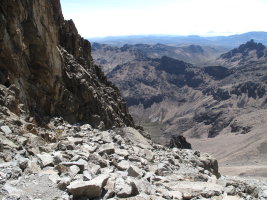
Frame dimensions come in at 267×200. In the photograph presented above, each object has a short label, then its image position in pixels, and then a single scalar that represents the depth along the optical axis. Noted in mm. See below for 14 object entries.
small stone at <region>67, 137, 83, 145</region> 14009
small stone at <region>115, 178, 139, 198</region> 8281
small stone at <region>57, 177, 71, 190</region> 8152
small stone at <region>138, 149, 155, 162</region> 14885
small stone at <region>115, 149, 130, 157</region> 13198
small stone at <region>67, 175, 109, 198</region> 7913
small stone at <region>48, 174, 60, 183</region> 8462
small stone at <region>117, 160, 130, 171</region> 11128
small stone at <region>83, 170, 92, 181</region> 8690
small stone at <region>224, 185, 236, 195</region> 10455
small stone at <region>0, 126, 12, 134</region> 11108
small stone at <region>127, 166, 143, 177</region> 10445
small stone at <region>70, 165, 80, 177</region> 9006
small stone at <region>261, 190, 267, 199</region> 12556
